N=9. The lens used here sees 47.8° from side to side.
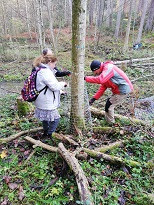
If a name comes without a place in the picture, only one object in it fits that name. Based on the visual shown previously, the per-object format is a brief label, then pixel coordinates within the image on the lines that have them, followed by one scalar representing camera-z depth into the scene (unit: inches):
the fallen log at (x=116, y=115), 176.7
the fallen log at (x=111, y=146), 134.8
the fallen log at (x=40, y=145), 132.6
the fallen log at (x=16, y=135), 149.0
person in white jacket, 124.5
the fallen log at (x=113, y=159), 122.9
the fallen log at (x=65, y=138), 136.7
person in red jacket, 149.0
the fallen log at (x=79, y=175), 92.4
